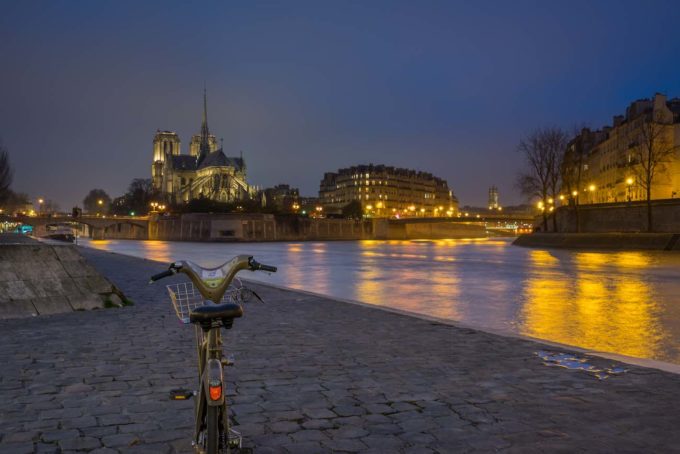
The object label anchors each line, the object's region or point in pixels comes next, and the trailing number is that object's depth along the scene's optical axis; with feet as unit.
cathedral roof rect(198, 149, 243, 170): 574.15
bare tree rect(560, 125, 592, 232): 224.74
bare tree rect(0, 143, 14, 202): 215.31
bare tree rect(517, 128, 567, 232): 221.46
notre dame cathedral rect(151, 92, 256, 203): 512.63
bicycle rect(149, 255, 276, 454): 11.75
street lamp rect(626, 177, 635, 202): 235.73
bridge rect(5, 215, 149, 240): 397.19
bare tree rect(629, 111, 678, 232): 203.51
